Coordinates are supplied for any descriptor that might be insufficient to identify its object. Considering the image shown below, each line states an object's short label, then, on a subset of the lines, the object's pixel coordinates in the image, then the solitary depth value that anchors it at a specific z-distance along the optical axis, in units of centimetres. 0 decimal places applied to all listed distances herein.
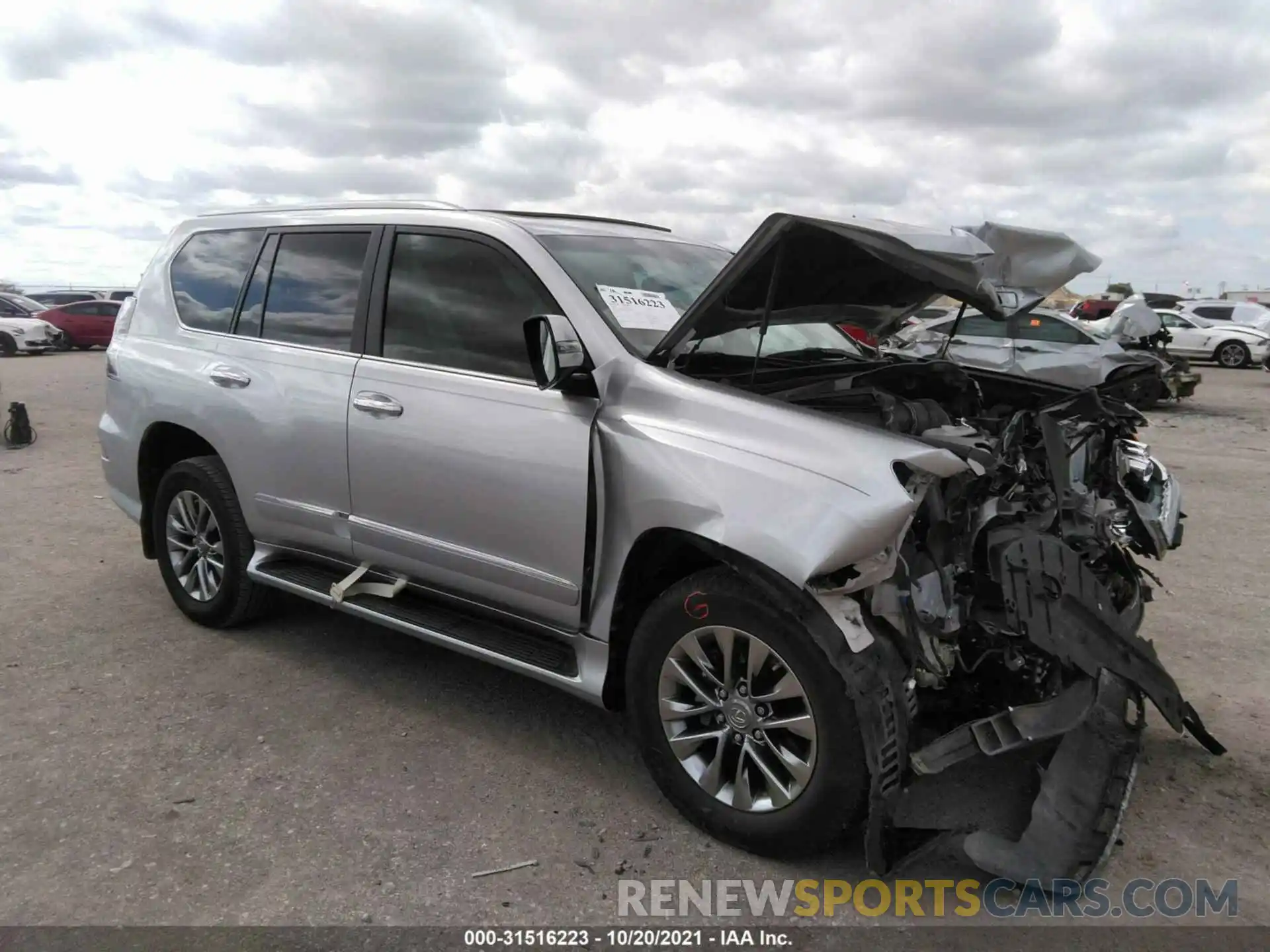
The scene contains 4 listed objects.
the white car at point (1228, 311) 2506
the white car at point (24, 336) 2470
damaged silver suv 269
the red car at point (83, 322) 2675
